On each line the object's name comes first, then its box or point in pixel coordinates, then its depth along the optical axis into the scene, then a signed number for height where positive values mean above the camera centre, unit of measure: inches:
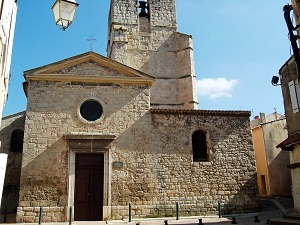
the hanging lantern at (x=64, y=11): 197.6 +115.8
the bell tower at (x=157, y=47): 857.5 +405.7
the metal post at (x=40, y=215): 440.8 -32.5
